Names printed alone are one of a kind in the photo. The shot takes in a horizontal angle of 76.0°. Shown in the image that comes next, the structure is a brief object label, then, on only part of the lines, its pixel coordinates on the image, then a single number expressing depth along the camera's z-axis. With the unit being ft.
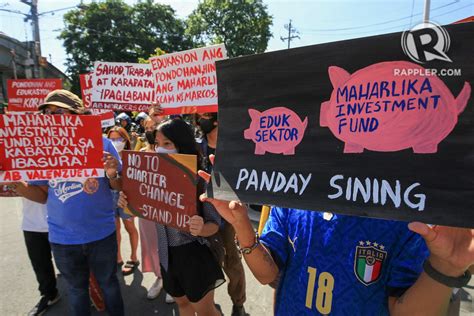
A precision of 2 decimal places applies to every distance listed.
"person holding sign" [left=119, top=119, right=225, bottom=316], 6.49
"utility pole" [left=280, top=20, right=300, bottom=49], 132.26
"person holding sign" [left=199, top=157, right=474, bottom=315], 2.98
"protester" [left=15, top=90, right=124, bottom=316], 7.16
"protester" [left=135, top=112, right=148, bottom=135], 23.70
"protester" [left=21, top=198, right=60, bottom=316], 9.28
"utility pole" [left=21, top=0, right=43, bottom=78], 51.93
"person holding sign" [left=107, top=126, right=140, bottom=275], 12.26
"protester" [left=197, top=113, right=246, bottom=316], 9.07
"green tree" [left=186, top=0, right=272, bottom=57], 101.04
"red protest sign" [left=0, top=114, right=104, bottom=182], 6.84
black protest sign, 2.84
